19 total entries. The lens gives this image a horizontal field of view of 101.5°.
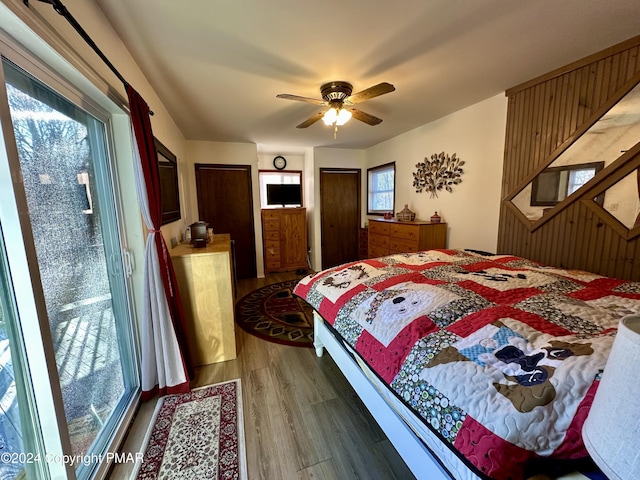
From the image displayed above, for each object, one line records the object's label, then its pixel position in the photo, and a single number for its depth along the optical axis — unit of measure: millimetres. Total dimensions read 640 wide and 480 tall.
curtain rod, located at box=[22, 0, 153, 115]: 939
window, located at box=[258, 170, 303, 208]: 5156
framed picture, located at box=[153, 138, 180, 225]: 2309
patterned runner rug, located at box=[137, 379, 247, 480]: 1306
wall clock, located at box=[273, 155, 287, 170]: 5254
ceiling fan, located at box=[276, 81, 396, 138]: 2093
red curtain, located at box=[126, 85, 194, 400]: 1601
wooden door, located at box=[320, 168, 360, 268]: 4906
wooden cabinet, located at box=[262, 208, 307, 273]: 4812
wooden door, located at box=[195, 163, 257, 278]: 4352
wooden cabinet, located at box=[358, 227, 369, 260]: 4867
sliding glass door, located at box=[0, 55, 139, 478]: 934
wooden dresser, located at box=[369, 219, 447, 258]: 3256
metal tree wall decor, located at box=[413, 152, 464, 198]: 3135
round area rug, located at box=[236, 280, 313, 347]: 2615
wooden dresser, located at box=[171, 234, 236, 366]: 2129
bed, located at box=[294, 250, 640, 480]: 677
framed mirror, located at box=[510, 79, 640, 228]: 1827
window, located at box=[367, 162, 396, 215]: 4391
